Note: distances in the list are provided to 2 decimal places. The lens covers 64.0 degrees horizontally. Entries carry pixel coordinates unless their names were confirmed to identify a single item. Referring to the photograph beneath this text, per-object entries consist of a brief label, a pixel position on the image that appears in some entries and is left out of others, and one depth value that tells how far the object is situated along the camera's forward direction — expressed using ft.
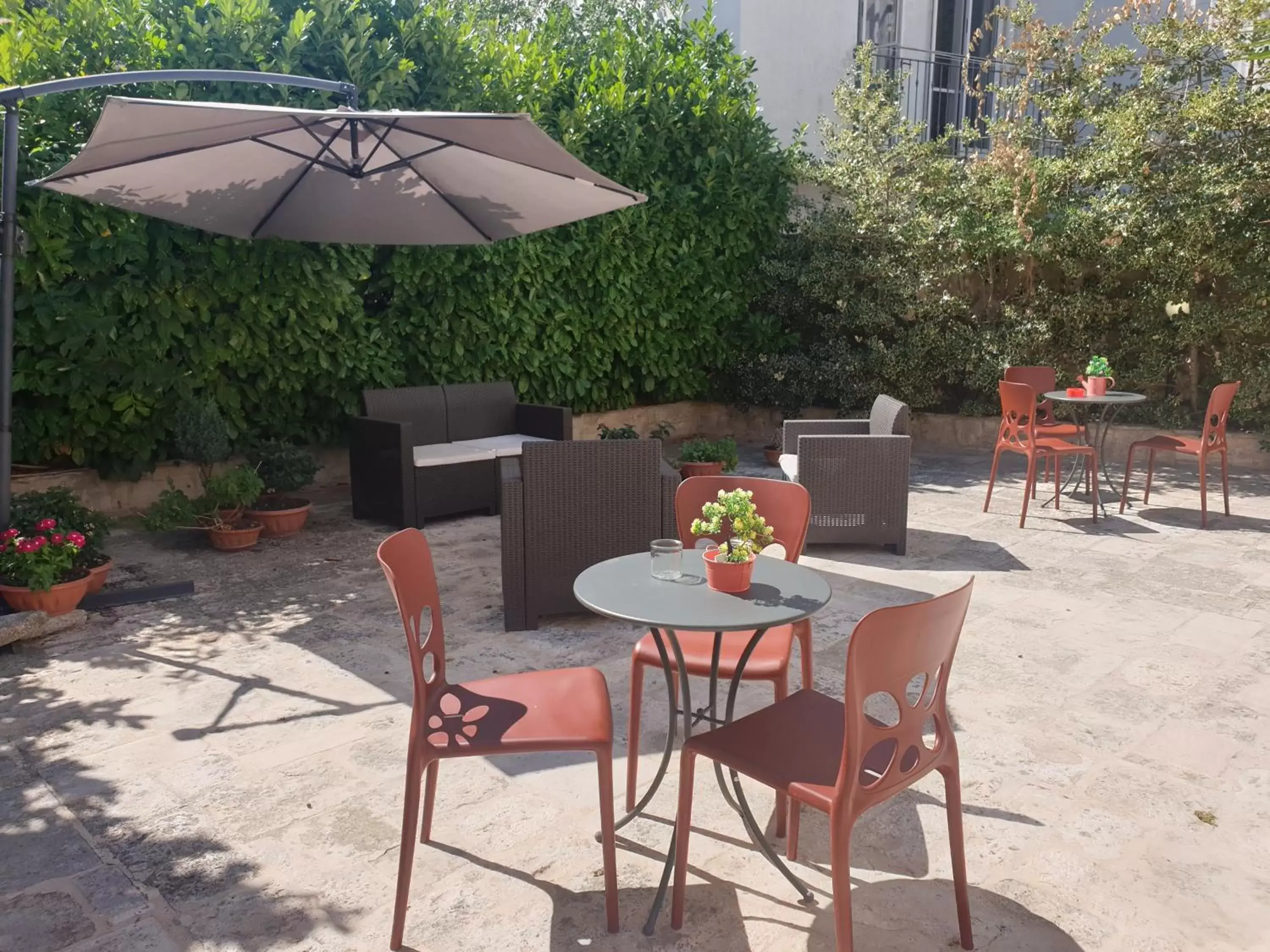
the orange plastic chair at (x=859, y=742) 6.86
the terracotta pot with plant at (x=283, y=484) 22.26
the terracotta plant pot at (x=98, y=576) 16.98
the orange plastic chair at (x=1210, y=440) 22.82
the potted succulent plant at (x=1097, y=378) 23.99
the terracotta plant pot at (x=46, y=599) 15.75
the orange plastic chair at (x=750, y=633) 9.88
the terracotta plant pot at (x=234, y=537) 20.89
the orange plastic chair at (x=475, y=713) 8.13
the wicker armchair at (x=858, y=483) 20.36
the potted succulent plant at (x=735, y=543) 9.02
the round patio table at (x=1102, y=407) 23.67
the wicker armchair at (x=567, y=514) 15.85
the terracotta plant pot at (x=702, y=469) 26.76
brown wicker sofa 22.45
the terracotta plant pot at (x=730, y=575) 9.02
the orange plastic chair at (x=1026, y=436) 22.71
